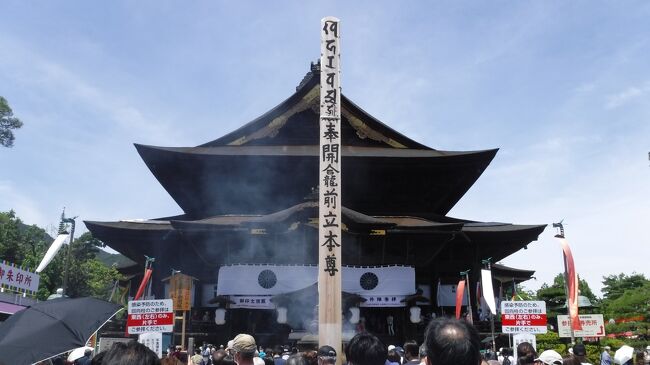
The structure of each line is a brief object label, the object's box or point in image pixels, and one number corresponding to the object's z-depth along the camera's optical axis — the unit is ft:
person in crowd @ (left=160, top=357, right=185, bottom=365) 12.73
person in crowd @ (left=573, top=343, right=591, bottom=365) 19.21
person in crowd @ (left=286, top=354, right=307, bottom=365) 11.64
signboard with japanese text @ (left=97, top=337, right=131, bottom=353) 38.09
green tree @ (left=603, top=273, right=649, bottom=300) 121.60
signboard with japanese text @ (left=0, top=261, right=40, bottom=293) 62.95
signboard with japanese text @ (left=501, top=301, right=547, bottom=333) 29.22
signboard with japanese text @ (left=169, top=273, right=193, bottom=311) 37.52
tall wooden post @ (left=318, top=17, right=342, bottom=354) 24.88
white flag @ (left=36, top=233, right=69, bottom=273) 46.89
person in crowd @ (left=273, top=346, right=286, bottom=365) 23.83
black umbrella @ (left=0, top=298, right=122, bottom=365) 9.98
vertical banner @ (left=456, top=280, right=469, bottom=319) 41.89
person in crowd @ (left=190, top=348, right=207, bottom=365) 22.77
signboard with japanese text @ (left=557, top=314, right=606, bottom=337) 59.47
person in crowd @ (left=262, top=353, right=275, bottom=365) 24.82
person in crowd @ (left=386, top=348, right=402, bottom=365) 18.80
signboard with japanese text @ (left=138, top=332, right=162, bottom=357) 28.71
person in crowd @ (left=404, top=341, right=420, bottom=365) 17.01
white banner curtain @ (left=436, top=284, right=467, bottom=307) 47.70
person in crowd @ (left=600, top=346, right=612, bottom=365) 33.24
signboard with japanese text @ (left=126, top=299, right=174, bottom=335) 28.76
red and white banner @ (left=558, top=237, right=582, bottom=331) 35.08
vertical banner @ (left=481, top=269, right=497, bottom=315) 38.13
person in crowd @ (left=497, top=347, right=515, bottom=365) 33.26
